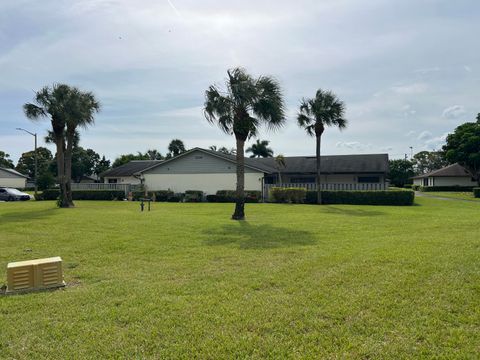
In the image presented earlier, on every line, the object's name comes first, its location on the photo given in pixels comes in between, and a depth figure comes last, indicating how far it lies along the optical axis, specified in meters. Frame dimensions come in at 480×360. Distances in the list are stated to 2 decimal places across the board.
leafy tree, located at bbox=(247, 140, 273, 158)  53.55
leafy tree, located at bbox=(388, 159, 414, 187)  62.22
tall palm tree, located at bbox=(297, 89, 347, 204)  25.27
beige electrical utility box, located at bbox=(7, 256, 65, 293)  5.46
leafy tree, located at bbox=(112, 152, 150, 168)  60.91
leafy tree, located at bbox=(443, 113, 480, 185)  38.16
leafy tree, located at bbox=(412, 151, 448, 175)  88.06
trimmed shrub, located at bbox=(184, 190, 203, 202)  30.33
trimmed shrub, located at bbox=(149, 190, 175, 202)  31.11
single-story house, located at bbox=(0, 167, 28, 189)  60.63
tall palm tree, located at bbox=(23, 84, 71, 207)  22.16
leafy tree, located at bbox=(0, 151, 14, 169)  81.35
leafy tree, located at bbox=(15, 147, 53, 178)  73.50
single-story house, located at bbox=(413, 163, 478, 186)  49.94
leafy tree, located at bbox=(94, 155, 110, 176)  65.88
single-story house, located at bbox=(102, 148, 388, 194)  30.58
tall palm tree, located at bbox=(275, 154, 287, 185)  33.31
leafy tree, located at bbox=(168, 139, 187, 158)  68.75
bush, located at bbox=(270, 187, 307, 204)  26.88
